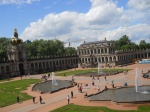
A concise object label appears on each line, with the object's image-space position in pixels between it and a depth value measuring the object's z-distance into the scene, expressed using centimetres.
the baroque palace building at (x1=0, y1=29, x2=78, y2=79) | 9706
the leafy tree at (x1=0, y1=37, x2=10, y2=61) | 11589
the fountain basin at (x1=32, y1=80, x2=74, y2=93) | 5534
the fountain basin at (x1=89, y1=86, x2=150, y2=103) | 3896
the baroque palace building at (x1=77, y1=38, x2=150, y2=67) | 11981
